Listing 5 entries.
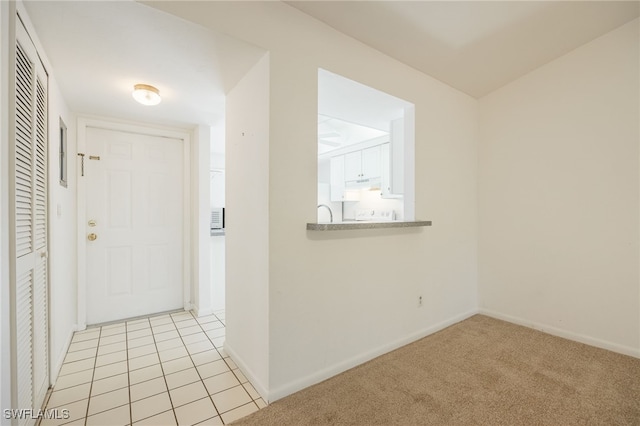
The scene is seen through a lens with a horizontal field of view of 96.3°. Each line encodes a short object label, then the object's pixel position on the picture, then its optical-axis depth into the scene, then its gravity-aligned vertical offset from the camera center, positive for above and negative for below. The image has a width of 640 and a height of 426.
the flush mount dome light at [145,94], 2.12 +0.90
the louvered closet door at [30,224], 1.30 -0.05
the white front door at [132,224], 2.83 -0.10
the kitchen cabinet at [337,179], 4.83 +0.61
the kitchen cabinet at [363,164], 4.13 +0.75
